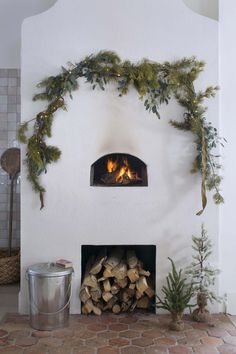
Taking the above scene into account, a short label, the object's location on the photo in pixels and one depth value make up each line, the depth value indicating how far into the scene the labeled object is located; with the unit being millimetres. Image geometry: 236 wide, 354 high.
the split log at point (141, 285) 3328
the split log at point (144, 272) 3396
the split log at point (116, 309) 3385
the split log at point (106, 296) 3342
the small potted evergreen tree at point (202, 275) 3252
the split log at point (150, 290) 3402
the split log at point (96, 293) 3359
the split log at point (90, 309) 3369
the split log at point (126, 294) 3395
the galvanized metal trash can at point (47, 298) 3082
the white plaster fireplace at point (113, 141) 3352
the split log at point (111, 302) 3412
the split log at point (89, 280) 3340
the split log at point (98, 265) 3381
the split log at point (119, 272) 3338
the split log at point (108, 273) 3342
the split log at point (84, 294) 3352
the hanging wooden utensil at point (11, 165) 4320
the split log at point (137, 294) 3359
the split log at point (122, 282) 3367
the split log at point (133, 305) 3400
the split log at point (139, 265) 3445
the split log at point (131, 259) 3395
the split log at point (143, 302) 3455
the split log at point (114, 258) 3402
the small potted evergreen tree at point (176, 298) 3098
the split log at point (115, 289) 3367
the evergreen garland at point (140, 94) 3277
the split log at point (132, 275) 3339
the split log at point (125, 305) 3408
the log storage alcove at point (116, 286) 3348
